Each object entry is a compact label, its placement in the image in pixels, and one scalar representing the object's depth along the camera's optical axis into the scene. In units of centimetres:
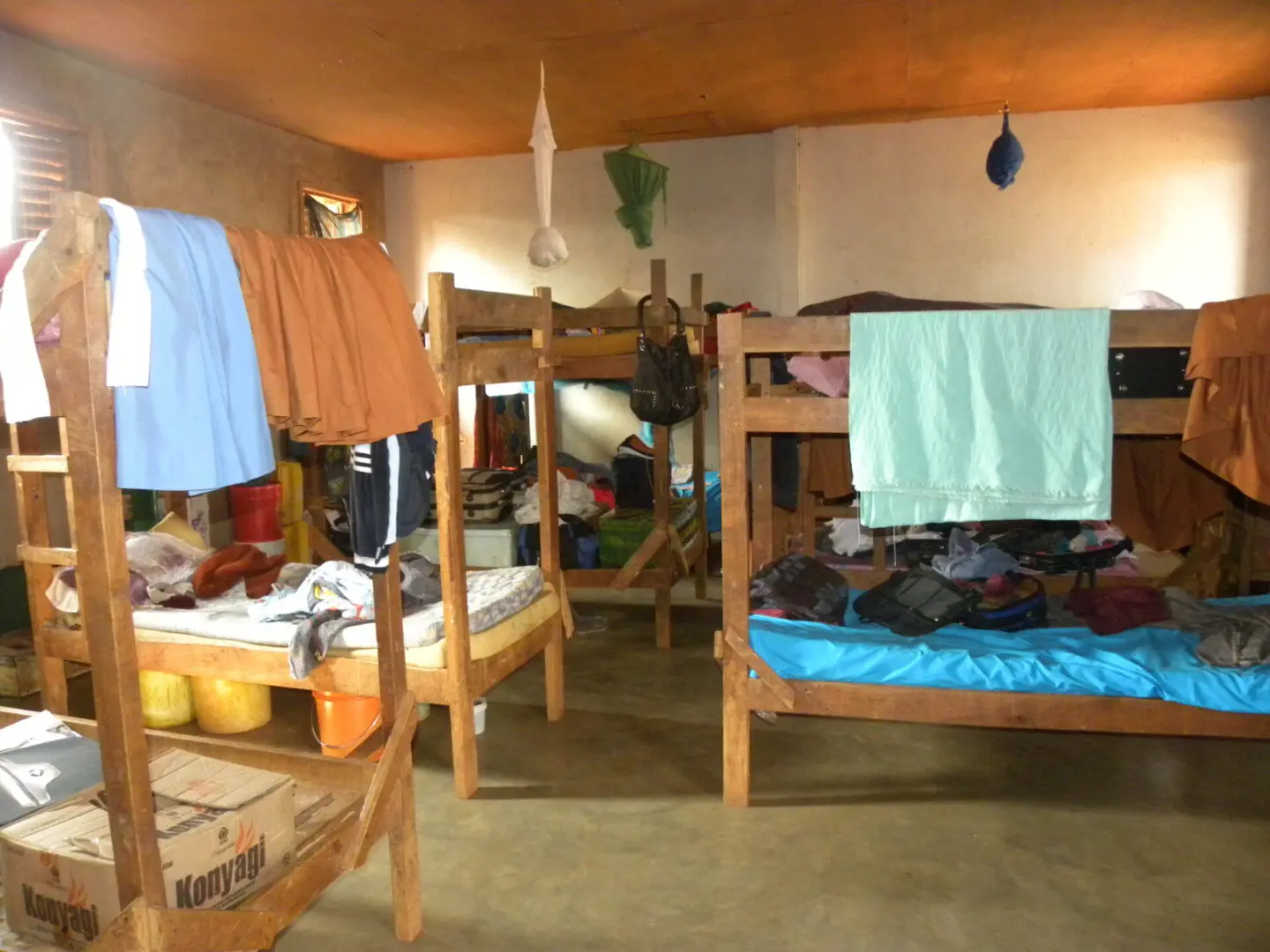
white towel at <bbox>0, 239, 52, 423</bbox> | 155
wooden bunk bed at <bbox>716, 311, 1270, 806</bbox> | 289
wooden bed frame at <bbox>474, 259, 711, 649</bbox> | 498
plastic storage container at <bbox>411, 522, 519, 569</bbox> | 579
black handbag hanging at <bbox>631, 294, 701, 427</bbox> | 480
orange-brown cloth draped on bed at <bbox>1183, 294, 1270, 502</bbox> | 262
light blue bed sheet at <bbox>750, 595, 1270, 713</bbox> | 295
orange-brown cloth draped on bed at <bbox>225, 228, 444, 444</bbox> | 194
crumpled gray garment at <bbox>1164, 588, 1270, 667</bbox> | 310
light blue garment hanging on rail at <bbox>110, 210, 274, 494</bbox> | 170
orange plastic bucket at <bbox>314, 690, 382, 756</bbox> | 359
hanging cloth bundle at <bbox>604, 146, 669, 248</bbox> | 677
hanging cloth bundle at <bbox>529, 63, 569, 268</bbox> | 427
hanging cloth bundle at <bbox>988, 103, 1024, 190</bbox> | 630
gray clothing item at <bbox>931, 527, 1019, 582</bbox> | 448
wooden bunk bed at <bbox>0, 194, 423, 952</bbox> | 154
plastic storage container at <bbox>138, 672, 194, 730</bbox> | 385
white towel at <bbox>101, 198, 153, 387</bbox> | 161
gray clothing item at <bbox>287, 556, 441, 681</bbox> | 324
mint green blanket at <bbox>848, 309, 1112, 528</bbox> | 278
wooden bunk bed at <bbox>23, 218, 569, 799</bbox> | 324
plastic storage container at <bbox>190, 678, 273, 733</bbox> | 379
